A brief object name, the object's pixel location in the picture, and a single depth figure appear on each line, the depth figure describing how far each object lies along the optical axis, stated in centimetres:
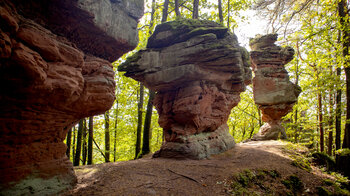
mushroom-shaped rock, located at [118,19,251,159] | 779
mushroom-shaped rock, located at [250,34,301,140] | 1436
